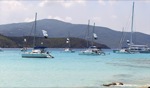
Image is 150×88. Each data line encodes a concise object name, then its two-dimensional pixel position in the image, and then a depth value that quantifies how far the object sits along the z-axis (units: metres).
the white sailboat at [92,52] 156.00
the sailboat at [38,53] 112.55
